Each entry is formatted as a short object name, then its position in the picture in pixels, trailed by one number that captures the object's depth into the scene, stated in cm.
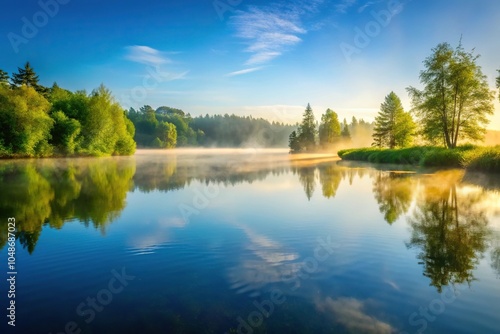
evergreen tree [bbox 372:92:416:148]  7062
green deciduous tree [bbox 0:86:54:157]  6075
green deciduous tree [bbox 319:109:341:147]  11894
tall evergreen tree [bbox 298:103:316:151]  12244
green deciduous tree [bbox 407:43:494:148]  4519
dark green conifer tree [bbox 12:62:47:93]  8619
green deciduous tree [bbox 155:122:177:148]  19162
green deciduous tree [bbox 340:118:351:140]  13056
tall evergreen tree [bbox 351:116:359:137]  18448
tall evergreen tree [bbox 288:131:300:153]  12538
